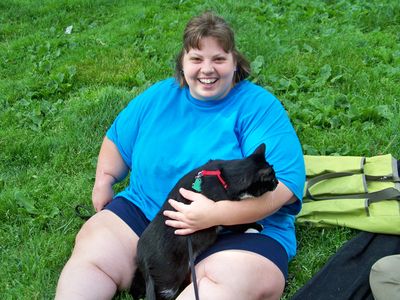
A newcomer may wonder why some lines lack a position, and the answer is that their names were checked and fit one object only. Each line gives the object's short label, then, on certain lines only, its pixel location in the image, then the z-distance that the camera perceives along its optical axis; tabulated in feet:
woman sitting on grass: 8.78
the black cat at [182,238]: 8.86
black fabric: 9.75
